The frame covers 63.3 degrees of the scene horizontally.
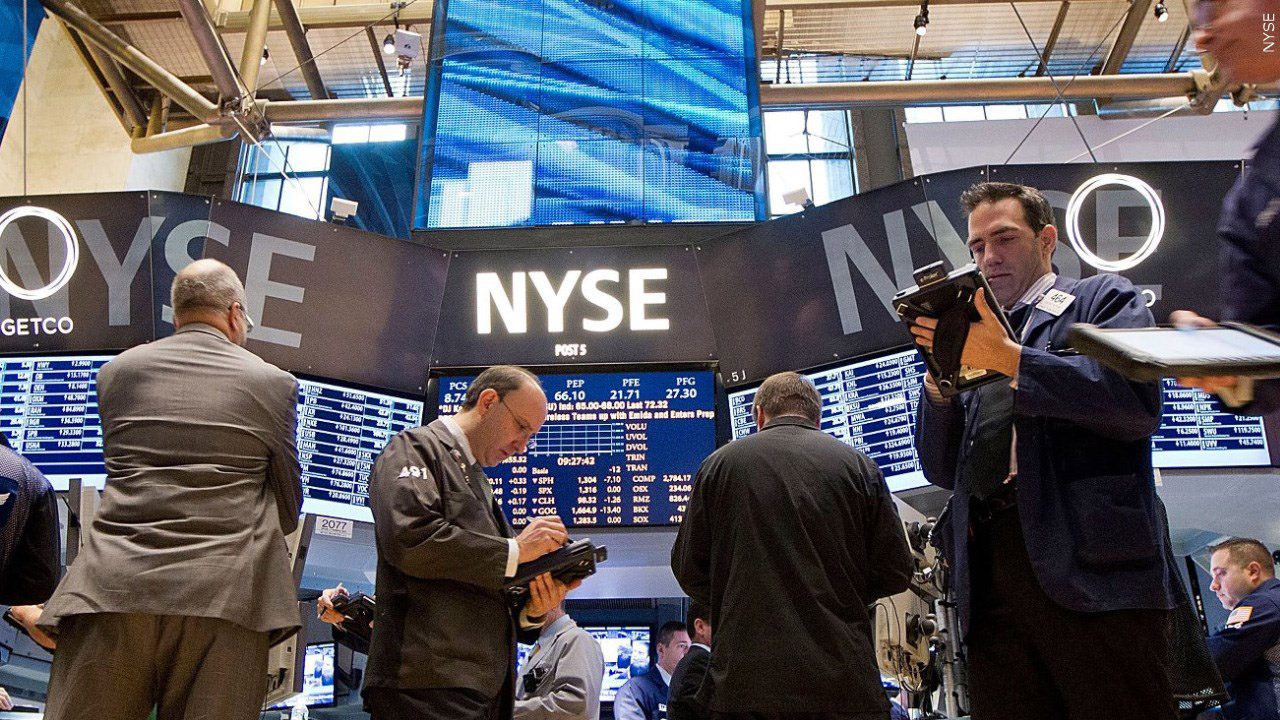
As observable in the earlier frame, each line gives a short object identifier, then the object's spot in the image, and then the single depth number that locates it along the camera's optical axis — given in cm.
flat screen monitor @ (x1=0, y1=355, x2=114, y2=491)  597
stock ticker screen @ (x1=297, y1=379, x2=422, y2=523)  604
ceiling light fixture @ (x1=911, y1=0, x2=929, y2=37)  871
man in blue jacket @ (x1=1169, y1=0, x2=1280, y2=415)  163
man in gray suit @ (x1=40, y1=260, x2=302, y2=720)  254
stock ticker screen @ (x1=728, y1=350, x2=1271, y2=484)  577
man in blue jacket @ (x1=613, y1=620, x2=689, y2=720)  675
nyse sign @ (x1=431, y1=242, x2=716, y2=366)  643
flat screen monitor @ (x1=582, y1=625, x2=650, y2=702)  1103
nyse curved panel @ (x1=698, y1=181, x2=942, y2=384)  606
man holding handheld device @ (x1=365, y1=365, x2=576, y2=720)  283
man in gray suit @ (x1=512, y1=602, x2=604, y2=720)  475
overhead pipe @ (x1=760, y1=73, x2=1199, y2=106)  870
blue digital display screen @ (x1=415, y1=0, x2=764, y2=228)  686
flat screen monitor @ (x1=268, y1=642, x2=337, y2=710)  834
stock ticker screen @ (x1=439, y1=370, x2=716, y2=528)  605
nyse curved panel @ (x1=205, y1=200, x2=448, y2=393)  624
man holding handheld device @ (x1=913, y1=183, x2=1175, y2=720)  227
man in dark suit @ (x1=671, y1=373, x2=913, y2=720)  293
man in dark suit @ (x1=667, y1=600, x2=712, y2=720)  525
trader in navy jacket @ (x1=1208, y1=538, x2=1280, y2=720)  511
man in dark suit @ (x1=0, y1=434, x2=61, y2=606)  372
